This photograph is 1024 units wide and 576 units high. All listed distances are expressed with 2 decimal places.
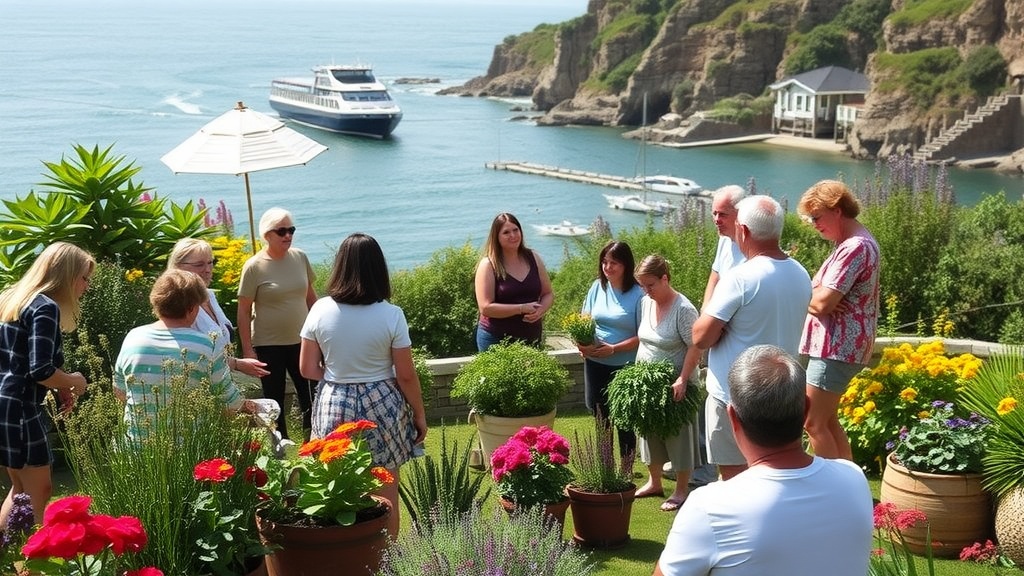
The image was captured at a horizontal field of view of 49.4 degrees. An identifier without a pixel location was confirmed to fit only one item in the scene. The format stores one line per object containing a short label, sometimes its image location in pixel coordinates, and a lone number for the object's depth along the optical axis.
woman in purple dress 6.48
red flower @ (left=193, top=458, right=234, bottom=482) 3.23
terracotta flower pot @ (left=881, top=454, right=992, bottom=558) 5.06
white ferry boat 83.06
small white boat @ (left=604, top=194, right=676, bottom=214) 55.67
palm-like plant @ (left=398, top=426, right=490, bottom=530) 4.32
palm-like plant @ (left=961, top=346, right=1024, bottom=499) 4.92
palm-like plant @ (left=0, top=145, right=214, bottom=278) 7.00
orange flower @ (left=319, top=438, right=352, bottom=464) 3.57
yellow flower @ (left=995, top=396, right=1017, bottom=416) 4.95
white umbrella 8.25
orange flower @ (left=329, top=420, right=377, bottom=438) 3.83
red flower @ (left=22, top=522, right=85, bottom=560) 2.64
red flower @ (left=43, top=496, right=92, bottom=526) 2.72
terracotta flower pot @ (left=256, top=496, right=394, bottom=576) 3.62
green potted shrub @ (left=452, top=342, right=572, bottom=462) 6.12
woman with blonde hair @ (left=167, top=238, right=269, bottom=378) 5.25
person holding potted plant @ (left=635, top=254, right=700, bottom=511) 5.80
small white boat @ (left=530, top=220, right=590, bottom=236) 48.75
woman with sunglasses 6.36
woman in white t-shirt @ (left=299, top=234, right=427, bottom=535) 4.48
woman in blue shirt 6.17
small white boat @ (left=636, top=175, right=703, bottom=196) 60.41
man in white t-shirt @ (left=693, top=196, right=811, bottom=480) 4.56
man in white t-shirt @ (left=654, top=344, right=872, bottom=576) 2.36
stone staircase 71.56
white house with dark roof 84.94
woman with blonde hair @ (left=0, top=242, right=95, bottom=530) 4.31
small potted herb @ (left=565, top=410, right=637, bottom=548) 5.14
